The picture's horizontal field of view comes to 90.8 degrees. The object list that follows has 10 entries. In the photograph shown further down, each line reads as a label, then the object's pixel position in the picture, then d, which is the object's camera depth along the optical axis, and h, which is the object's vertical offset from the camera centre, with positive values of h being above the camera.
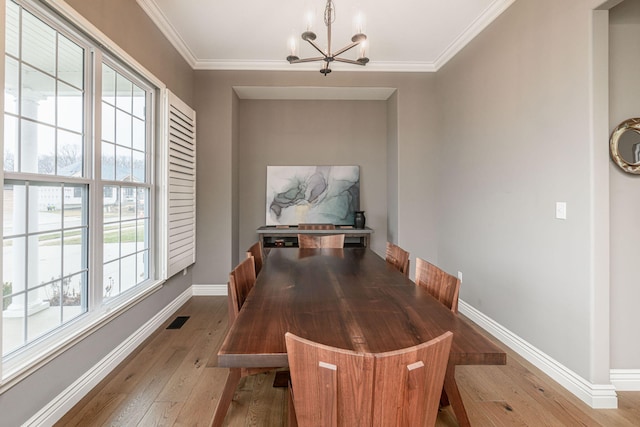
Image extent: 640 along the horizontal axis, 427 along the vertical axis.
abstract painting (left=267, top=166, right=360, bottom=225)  4.43 +0.25
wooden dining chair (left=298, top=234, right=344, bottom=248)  3.19 -0.27
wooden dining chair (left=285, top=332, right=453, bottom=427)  0.77 -0.42
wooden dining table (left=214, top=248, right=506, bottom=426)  1.01 -0.42
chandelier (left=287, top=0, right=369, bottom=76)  1.93 +1.09
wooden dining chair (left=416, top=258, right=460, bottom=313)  1.48 -0.36
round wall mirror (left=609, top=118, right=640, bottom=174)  1.88 +0.42
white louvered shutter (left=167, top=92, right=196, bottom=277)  3.15 +0.30
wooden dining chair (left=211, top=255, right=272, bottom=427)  1.49 -0.77
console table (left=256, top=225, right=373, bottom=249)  4.02 -0.28
